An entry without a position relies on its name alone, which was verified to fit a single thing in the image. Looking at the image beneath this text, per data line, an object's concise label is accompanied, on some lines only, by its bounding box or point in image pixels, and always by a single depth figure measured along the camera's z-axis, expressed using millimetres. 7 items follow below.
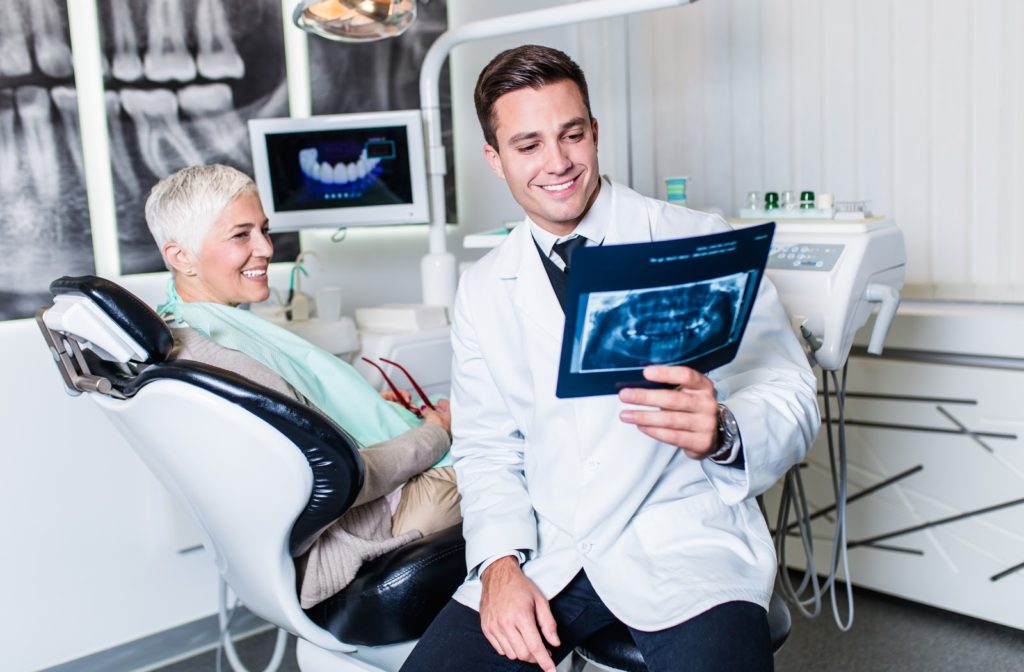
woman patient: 1541
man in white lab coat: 1271
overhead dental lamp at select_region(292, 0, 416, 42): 2207
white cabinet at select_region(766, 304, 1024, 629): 2320
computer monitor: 2447
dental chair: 1325
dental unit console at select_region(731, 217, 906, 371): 1831
